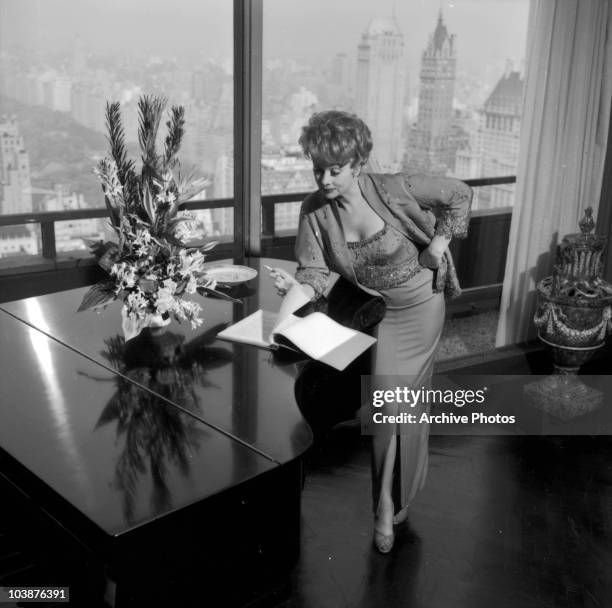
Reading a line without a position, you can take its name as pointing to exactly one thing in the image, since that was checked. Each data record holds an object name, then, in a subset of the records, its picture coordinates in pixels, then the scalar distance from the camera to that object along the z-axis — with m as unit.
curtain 3.92
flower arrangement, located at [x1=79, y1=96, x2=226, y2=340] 2.42
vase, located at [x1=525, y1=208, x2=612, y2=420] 3.93
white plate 3.15
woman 2.77
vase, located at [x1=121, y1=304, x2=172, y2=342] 2.50
